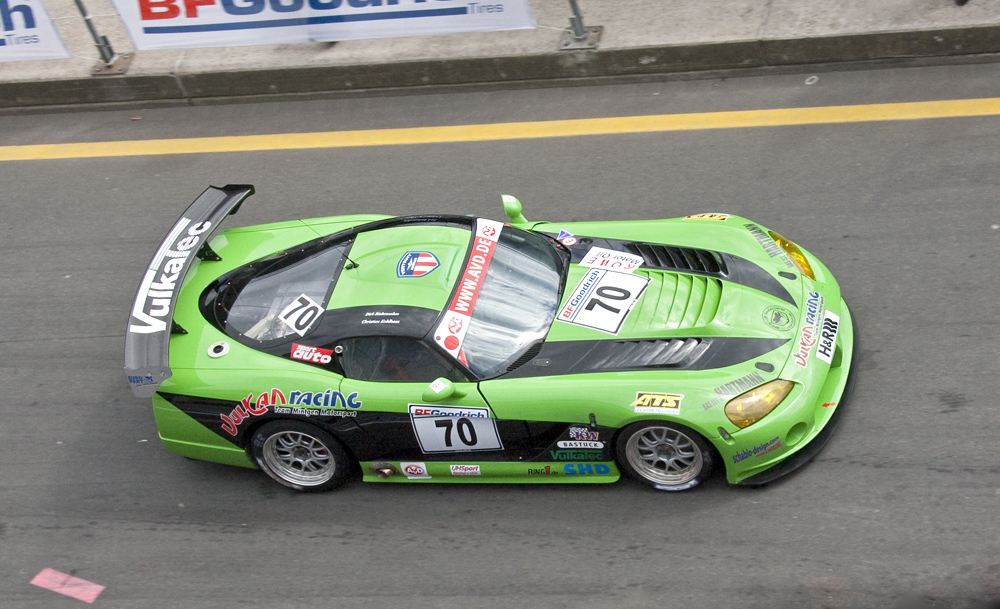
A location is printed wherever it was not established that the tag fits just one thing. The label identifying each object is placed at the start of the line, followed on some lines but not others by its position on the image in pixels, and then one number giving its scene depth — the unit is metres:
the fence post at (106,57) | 18.73
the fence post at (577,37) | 17.34
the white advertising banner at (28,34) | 18.55
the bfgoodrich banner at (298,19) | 17.72
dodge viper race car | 9.78
